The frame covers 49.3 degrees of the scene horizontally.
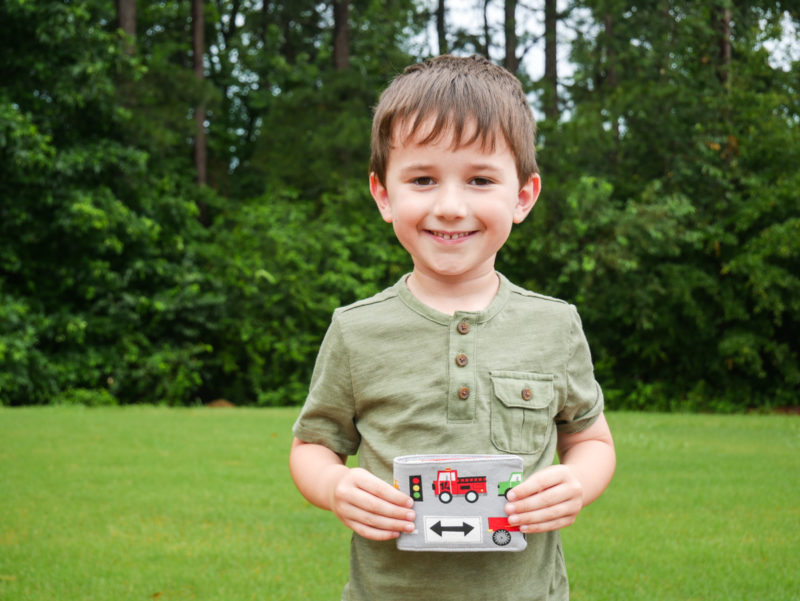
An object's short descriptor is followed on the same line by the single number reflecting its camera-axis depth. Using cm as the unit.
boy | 169
